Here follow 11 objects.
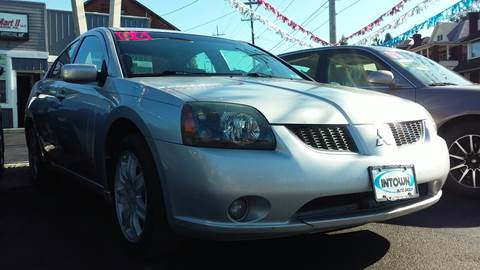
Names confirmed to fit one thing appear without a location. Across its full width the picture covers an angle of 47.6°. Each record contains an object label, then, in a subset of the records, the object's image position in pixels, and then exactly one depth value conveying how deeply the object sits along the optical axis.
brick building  43.94
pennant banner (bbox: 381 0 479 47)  14.88
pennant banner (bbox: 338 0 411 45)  17.03
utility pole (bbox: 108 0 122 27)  15.71
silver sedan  2.76
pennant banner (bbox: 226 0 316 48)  18.41
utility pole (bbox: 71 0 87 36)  14.73
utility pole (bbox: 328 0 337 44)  18.78
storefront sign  19.06
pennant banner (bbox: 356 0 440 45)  16.74
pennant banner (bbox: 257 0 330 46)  18.85
